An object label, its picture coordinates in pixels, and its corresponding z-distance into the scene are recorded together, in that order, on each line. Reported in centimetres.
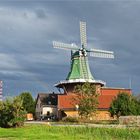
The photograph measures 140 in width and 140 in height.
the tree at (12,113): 5316
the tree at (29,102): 11605
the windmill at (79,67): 10086
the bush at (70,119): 7493
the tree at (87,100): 7569
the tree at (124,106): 7356
